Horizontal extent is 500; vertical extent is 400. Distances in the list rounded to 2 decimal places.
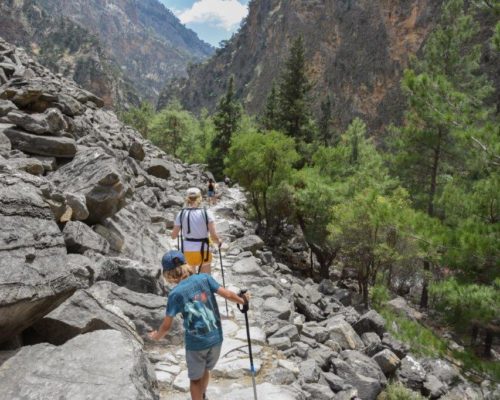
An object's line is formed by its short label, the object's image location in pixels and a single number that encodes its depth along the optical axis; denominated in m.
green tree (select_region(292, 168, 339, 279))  19.38
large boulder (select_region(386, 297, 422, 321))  17.34
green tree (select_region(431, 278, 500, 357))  7.78
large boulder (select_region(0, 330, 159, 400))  3.37
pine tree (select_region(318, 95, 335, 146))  37.09
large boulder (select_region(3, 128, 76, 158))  10.31
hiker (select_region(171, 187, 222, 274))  6.66
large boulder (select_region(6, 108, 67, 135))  10.86
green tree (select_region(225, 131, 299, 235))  20.61
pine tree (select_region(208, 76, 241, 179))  41.09
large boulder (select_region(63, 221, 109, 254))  7.40
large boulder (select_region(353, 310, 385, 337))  10.87
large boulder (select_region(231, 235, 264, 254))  14.74
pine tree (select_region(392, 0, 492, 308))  19.48
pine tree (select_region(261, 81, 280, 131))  33.79
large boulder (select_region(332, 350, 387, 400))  7.27
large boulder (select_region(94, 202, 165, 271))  9.19
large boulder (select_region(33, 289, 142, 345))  4.54
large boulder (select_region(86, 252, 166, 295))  7.38
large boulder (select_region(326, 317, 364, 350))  9.27
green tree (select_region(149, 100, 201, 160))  51.47
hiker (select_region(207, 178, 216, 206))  22.40
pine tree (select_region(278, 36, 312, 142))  31.69
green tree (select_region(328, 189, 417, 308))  14.84
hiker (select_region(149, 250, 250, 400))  4.19
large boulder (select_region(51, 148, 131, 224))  8.90
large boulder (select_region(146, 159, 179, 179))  23.34
